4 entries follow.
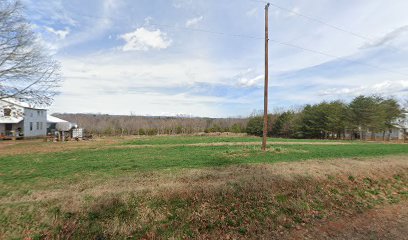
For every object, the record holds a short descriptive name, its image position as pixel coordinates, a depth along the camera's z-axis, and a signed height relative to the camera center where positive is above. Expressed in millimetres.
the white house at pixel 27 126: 37469 -403
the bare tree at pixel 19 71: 13266 +3209
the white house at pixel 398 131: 46719 -463
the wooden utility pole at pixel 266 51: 15168 +5103
